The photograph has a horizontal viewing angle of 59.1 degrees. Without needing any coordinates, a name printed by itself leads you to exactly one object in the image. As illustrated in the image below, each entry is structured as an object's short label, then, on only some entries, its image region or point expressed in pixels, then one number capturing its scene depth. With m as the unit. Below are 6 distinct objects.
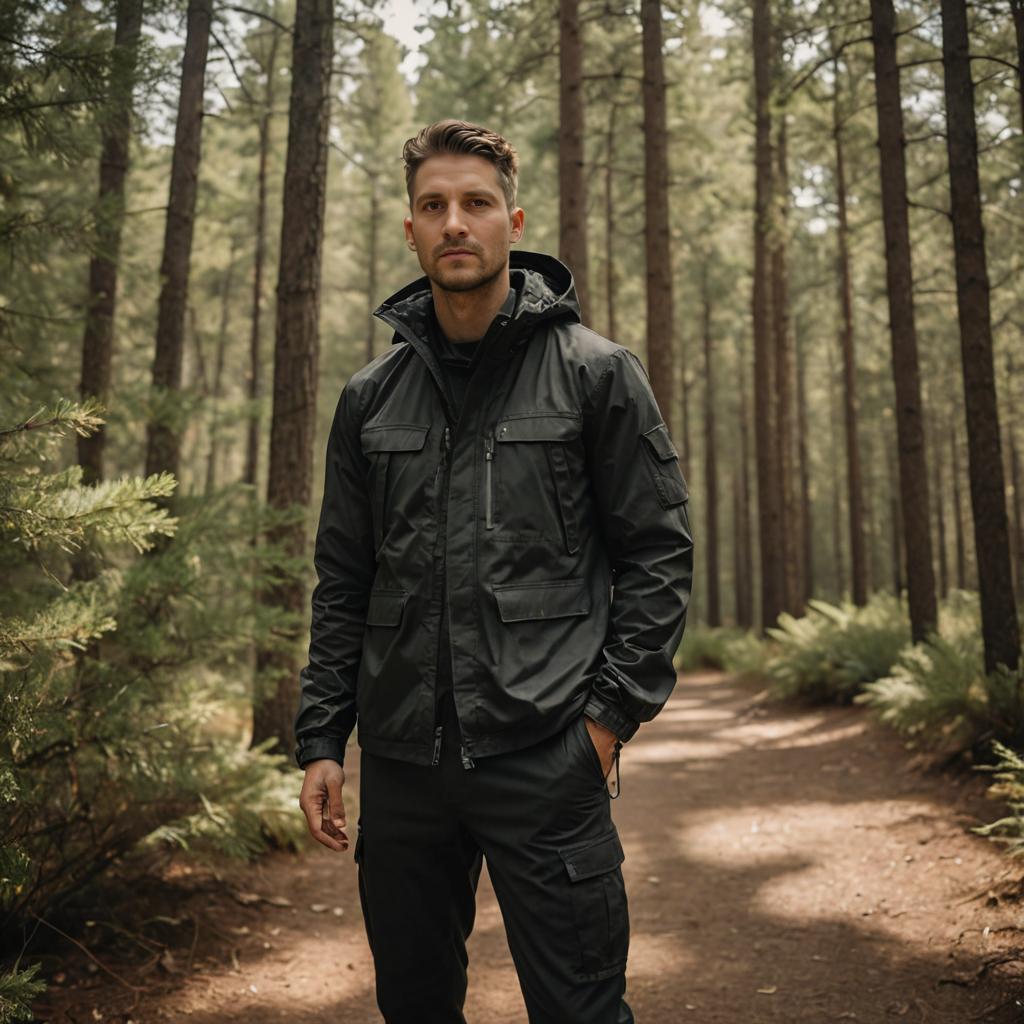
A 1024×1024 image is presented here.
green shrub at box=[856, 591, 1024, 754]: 7.55
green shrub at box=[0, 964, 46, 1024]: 2.85
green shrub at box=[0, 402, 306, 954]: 3.62
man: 2.47
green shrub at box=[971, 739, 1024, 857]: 5.52
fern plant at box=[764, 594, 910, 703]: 12.46
